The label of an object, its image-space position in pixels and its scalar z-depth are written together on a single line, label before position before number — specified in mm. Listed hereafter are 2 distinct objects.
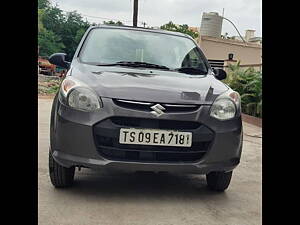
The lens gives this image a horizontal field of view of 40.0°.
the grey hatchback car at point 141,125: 3098
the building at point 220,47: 20438
